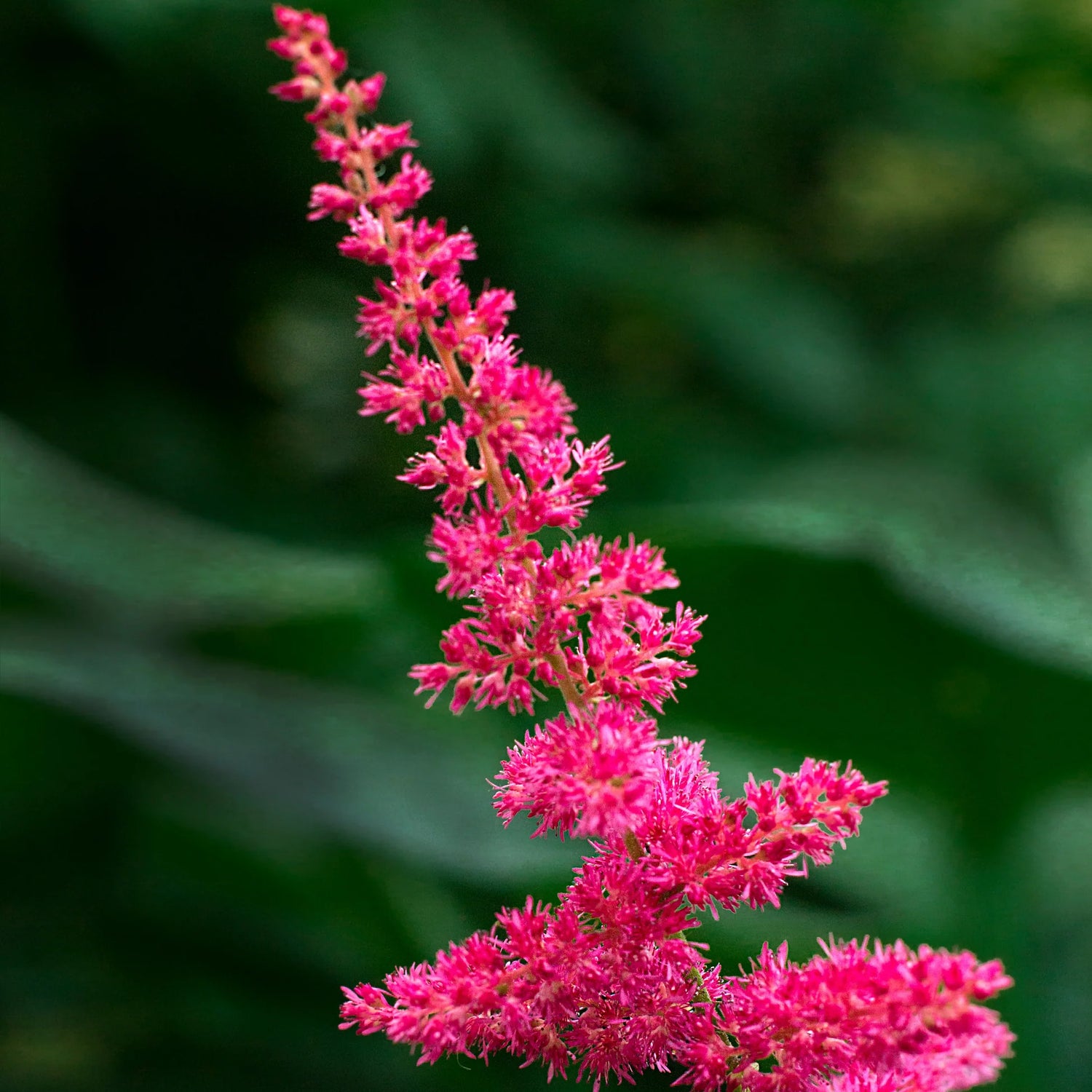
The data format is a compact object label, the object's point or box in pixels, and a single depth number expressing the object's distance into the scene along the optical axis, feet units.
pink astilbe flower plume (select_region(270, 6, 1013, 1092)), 1.67
